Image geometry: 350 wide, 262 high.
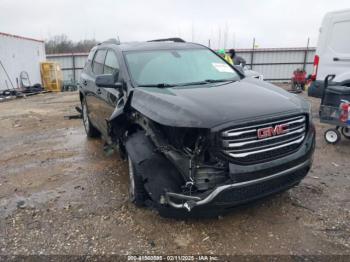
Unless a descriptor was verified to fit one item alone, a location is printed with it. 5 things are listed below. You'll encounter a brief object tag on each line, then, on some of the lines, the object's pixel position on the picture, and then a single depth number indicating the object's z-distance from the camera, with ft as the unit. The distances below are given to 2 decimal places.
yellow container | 63.03
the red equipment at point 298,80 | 52.60
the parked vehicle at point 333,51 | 23.71
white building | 52.31
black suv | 8.92
